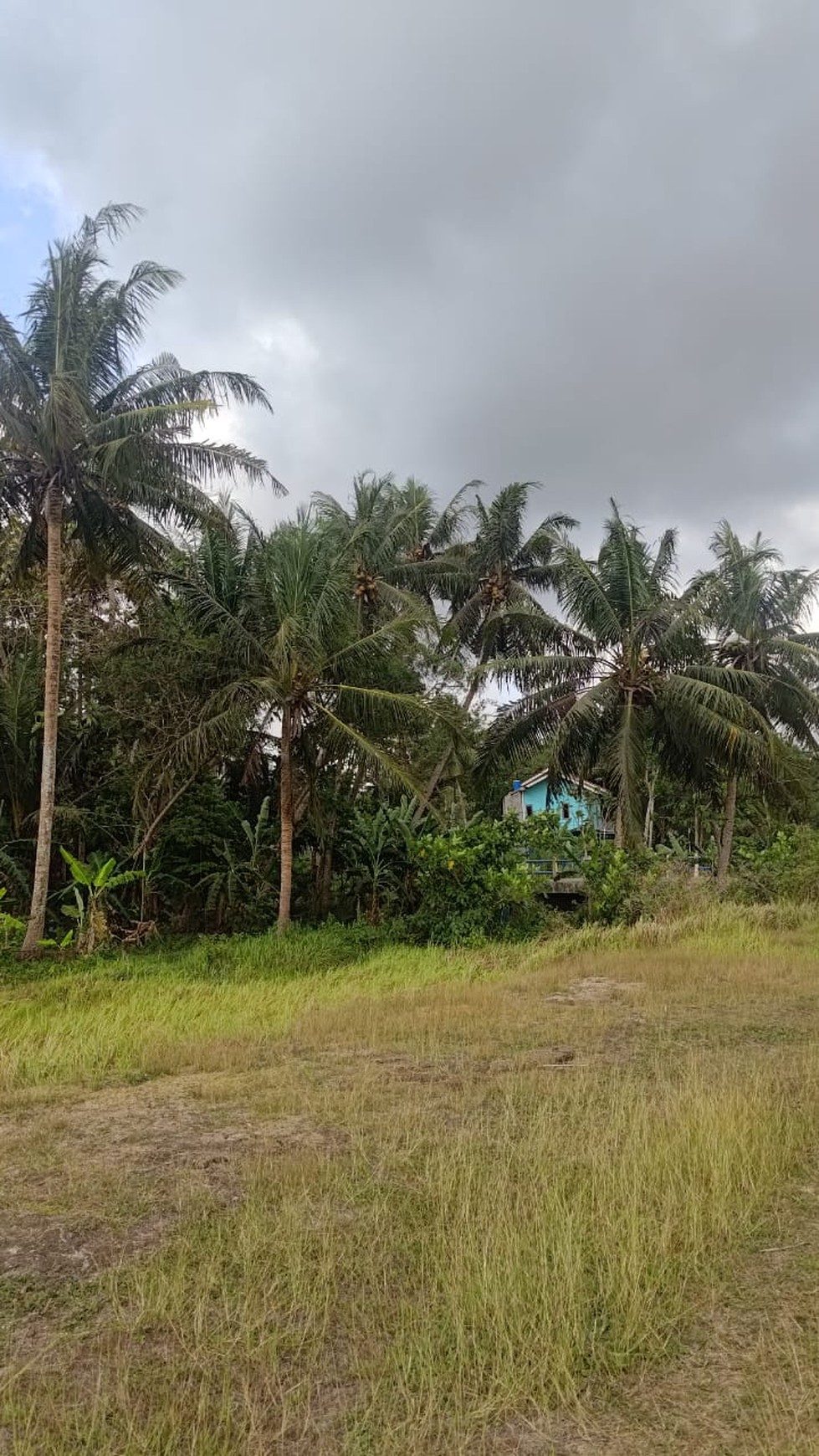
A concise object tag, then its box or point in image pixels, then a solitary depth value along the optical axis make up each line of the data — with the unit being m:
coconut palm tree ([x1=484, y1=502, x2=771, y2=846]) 16.67
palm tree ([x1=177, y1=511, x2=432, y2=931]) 13.27
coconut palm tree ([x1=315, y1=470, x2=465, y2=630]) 20.58
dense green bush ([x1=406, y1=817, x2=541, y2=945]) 14.21
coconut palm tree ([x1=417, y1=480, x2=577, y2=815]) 22.59
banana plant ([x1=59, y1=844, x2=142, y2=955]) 12.55
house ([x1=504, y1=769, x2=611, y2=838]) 27.23
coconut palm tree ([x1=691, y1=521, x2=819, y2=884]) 19.20
